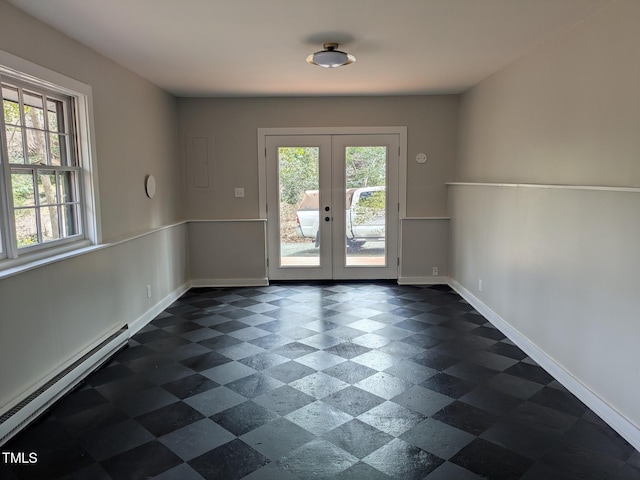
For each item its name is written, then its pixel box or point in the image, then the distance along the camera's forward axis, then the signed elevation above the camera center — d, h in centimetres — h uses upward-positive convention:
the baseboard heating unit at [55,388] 233 -118
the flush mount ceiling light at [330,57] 328 +95
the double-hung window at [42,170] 257 +12
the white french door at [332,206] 553 -24
